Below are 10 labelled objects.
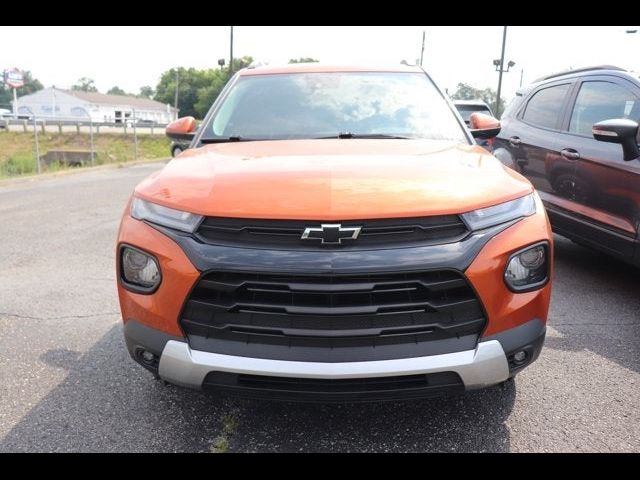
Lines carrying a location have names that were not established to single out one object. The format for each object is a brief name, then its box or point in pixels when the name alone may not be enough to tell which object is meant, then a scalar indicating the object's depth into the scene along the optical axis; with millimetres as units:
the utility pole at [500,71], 30431
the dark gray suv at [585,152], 3957
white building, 83062
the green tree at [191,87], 89625
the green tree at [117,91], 142625
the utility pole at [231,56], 32506
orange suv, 2008
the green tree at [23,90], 120750
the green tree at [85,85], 139750
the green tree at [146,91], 143300
